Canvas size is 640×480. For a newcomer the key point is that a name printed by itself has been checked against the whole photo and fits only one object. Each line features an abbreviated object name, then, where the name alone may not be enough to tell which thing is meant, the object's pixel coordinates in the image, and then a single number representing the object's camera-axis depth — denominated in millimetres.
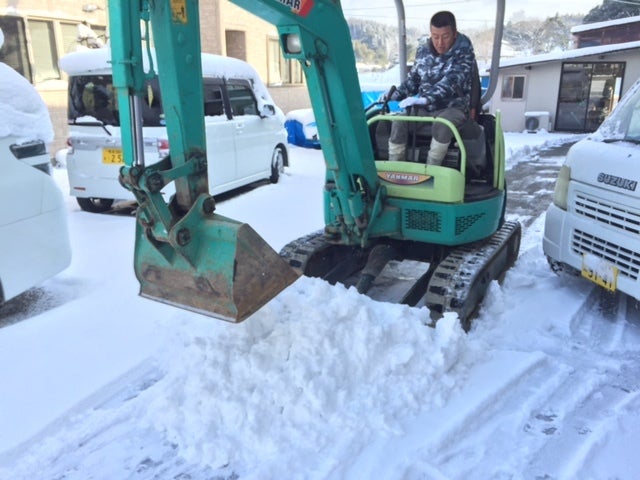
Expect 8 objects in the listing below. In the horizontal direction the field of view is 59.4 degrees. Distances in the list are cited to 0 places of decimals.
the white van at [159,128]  7465
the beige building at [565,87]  19844
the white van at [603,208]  4012
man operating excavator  4676
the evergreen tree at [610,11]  42000
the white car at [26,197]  4160
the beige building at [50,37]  11398
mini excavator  2797
